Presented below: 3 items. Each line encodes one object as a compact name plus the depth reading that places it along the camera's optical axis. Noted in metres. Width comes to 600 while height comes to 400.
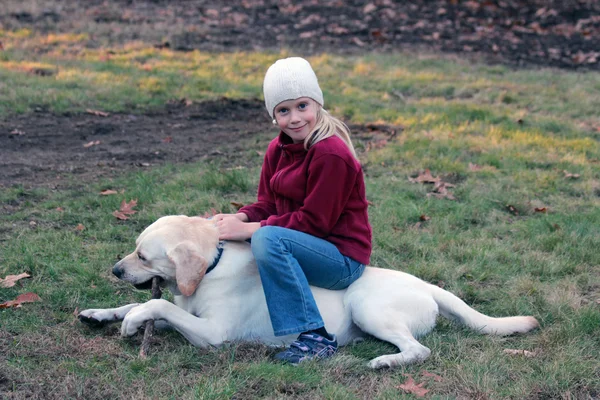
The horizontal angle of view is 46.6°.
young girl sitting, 3.97
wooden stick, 3.79
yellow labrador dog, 3.90
